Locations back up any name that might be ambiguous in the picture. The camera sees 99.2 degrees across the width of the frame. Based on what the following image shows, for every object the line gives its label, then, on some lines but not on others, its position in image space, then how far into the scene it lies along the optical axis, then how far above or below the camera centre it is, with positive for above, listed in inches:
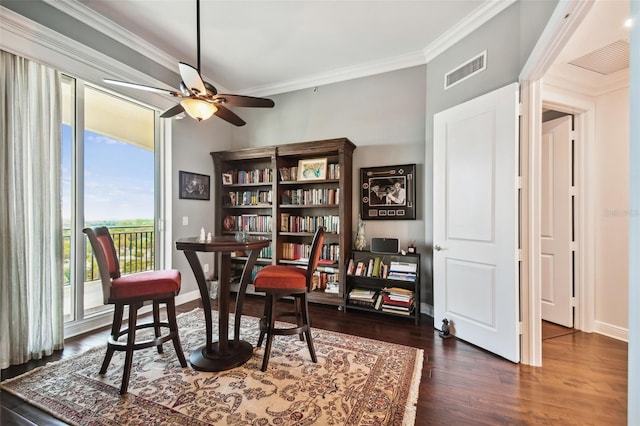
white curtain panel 79.0 -0.1
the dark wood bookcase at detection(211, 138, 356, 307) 132.6 +6.2
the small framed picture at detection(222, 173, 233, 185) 160.9 +19.8
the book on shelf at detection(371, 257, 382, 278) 124.0 -25.6
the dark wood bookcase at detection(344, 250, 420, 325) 115.3 -32.4
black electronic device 118.6 -14.8
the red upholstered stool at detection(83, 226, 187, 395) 68.8 -21.4
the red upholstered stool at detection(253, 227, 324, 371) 78.0 -22.2
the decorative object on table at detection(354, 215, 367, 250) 131.3 -13.1
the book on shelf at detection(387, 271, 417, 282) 116.2 -27.7
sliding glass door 101.0 +11.7
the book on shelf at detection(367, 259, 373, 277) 124.7 -26.2
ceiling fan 71.5 +34.0
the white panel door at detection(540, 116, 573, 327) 111.6 -4.9
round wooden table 75.9 -28.4
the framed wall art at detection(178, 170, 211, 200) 139.3 +13.9
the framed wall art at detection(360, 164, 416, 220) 128.6 +9.5
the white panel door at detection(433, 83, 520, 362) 84.6 -3.2
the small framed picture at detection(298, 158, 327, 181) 138.4 +22.3
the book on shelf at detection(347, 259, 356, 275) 127.5 -26.3
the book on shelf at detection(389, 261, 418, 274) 117.6 -24.1
